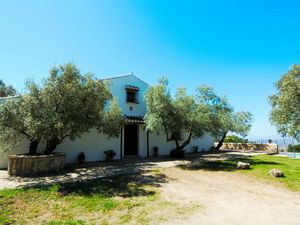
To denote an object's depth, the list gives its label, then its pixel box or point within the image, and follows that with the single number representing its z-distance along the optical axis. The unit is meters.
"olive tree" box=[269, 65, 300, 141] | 11.74
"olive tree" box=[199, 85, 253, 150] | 13.78
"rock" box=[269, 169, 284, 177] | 8.60
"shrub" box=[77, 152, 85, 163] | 12.45
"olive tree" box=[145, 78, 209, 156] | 12.52
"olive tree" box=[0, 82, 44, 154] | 8.21
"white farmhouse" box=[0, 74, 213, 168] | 12.91
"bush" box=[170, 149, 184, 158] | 15.43
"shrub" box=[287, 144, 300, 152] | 19.30
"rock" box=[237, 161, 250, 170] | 10.49
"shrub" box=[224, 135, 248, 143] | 26.88
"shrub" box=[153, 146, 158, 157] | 16.89
